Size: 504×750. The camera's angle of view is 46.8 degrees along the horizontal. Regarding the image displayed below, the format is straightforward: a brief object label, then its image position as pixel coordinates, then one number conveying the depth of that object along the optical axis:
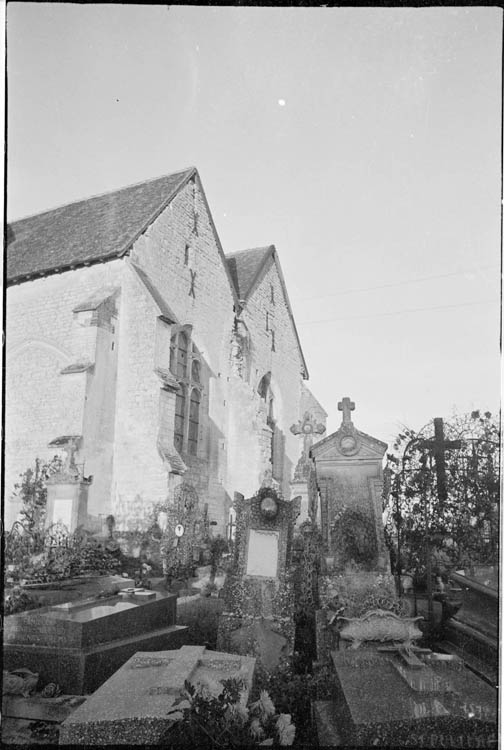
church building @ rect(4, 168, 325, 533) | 10.96
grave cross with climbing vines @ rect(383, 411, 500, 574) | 8.79
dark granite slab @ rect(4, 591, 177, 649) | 5.54
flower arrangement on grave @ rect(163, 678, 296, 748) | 4.21
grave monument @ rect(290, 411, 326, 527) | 11.06
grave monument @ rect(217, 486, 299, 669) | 6.56
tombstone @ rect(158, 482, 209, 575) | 10.74
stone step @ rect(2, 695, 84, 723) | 5.08
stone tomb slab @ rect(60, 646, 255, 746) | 3.98
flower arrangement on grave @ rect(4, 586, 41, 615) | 6.66
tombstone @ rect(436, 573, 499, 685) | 5.69
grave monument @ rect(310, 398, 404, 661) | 7.11
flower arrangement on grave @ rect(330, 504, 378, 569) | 7.53
